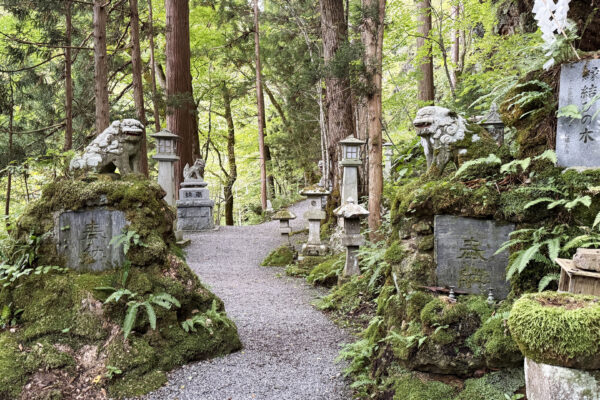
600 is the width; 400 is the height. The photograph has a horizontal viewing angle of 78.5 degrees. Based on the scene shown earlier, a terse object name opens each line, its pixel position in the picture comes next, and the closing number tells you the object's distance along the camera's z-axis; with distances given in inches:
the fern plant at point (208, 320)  185.8
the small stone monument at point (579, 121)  144.3
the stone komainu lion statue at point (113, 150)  202.7
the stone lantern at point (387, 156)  619.7
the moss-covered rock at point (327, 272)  329.7
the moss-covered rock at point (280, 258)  422.8
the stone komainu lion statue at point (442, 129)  177.9
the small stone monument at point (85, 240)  184.7
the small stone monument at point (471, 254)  147.2
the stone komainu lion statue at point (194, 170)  577.6
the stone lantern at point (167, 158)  486.0
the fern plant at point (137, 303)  167.9
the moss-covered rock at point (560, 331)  76.7
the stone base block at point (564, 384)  77.2
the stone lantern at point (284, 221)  512.1
